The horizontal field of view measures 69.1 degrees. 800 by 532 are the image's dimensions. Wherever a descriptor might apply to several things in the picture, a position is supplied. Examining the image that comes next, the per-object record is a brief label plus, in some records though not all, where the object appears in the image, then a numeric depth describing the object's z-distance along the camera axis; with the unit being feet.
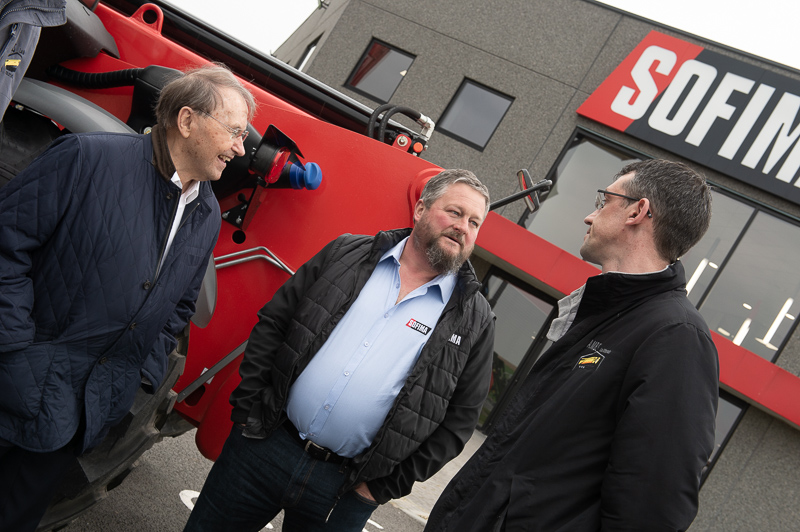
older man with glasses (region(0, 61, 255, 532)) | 5.44
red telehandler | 9.18
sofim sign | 30.89
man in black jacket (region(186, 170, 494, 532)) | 7.13
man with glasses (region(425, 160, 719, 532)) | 4.33
